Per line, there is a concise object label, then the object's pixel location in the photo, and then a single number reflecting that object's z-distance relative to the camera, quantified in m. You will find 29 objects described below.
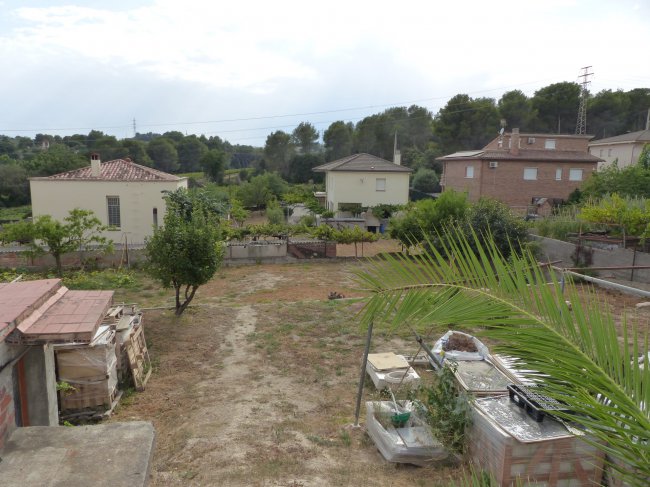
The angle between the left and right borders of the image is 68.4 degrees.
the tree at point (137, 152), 62.22
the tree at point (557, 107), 55.16
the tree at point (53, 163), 48.69
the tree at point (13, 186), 47.62
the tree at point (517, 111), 53.66
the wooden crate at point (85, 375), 7.37
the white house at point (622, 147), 39.00
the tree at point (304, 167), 60.24
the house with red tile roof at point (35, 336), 3.86
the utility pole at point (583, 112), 47.00
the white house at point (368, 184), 34.81
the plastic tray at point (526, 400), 4.84
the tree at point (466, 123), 52.19
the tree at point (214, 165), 57.06
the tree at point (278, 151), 63.25
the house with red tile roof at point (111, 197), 23.91
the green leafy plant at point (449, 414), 5.56
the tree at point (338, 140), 61.91
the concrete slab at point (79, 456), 3.09
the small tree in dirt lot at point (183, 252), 11.52
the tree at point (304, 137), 67.69
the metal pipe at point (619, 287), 6.53
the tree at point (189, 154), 74.19
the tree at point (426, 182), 48.94
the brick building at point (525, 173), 34.44
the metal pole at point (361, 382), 6.21
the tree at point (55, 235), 17.56
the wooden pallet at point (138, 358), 8.58
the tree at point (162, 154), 67.50
